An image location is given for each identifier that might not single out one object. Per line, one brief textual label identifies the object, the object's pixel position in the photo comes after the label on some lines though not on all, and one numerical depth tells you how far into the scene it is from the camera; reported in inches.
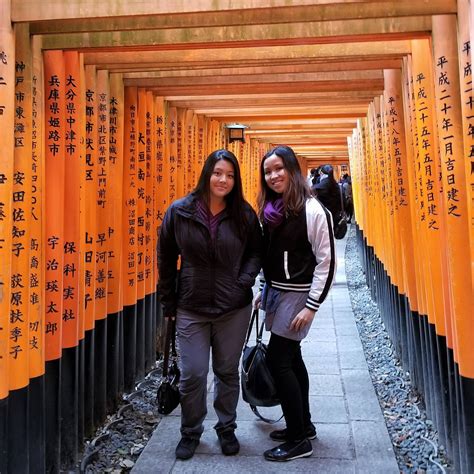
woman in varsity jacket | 107.4
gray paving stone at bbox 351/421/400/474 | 114.3
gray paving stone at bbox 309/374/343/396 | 161.6
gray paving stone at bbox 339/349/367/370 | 185.9
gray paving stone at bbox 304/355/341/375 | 181.6
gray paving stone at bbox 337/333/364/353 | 207.6
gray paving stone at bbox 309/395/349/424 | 140.9
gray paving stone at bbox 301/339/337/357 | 203.9
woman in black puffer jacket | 114.3
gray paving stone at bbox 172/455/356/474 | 113.4
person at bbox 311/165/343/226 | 287.9
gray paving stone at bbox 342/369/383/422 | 142.9
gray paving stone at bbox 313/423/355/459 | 120.6
